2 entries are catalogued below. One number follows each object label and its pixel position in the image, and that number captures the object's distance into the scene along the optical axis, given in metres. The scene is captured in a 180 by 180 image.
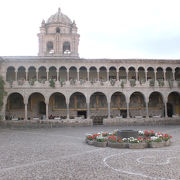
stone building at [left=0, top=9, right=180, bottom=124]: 24.89
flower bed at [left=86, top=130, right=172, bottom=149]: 10.63
